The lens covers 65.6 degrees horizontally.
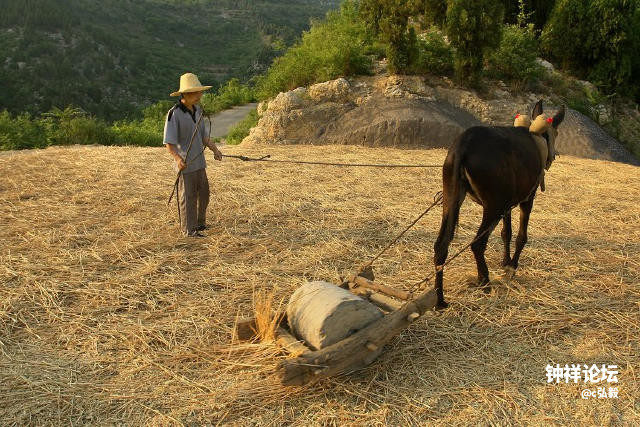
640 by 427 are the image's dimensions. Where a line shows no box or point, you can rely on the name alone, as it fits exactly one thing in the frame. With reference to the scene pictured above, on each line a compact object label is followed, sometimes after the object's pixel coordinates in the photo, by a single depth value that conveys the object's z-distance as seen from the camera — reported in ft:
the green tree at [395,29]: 40.98
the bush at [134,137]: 46.20
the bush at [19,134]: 40.65
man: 18.72
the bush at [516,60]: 43.04
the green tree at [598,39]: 45.47
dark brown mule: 13.20
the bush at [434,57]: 43.39
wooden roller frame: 9.87
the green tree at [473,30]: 39.09
